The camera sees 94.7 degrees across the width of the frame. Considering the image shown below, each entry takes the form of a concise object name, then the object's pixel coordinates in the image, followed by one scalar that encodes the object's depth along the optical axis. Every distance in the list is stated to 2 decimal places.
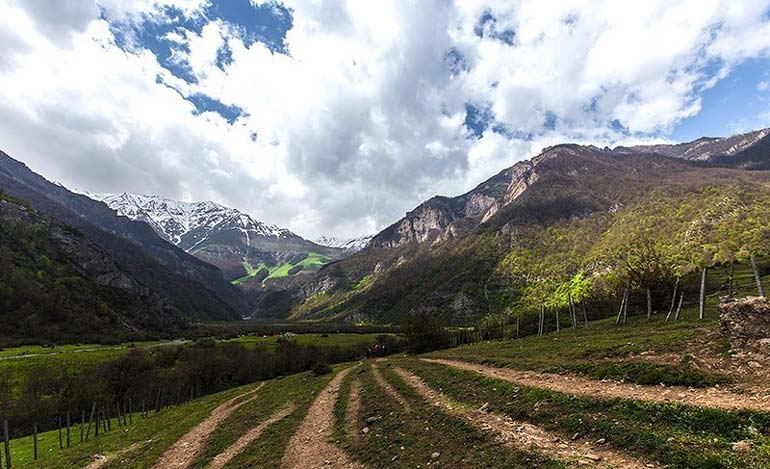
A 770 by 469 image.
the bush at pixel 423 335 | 74.38
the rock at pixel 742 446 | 9.93
